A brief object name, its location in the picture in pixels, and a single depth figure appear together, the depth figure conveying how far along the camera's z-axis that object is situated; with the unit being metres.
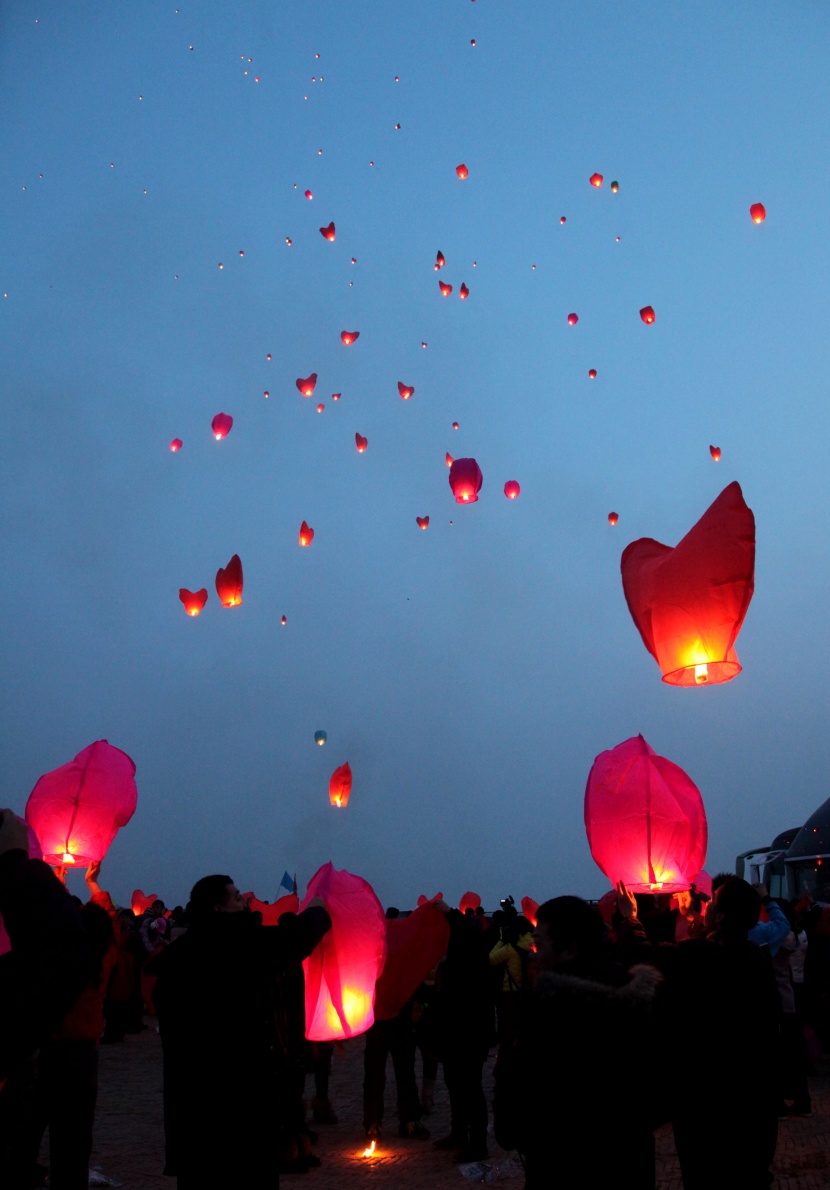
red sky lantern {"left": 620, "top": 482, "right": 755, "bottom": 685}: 4.50
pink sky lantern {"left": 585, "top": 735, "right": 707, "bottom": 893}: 4.62
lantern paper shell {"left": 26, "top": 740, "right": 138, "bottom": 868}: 5.74
